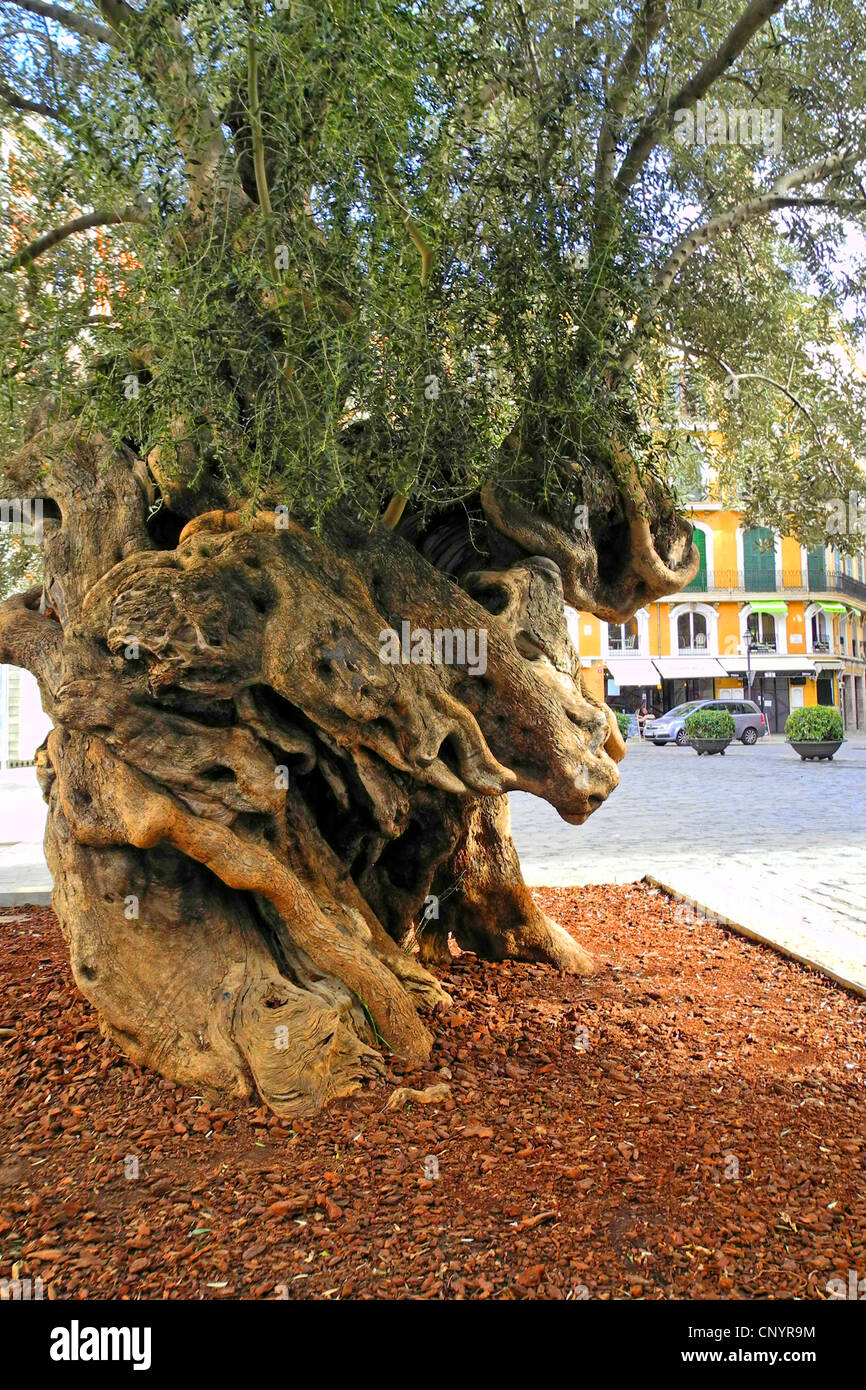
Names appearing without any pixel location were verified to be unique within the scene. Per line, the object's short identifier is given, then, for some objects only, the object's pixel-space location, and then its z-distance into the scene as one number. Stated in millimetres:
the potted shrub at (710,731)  28438
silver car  34281
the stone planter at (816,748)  25188
